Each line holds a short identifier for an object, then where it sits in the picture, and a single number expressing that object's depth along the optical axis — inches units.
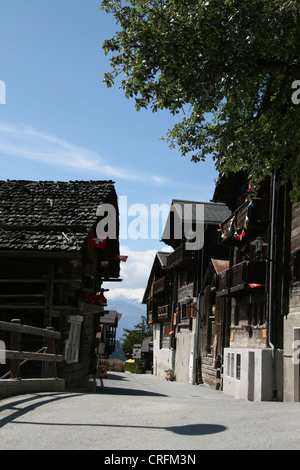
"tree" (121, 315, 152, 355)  3262.8
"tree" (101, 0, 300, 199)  363.9
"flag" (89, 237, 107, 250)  659.2
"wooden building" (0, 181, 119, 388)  559.8
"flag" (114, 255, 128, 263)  823.1
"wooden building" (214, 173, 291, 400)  681.6
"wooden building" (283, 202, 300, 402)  623.8
